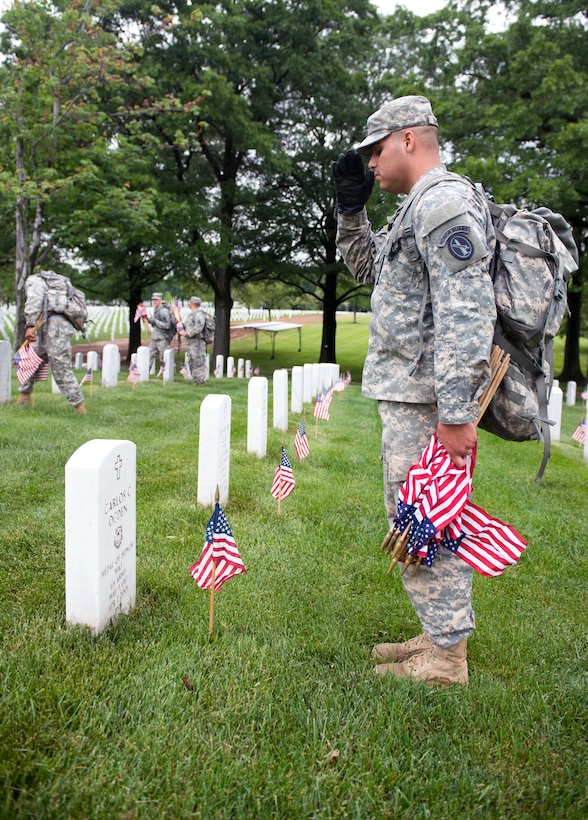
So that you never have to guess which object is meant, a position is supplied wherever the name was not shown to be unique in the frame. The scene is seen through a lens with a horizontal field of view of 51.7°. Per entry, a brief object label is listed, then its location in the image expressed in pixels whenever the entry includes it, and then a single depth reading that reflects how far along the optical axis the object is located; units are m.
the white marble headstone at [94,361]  18.52
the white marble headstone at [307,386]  12.47
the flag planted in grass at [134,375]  12.52
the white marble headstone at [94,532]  2.63
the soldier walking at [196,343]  15.44
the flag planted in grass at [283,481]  4.50
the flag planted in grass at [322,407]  9.03
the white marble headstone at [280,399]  8.45
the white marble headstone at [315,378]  13.18
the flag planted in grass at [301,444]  6.20
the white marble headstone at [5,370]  8.88
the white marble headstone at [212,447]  4.57
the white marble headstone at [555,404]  9.93
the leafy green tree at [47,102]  12.99
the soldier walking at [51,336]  8.26
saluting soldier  2.29
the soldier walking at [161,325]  17.30
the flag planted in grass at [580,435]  9.72
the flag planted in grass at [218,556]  2.90
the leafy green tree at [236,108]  19.89
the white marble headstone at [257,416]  6.45
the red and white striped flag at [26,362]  8.43
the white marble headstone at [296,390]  11.12
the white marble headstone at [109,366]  13.23
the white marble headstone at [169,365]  15.33
